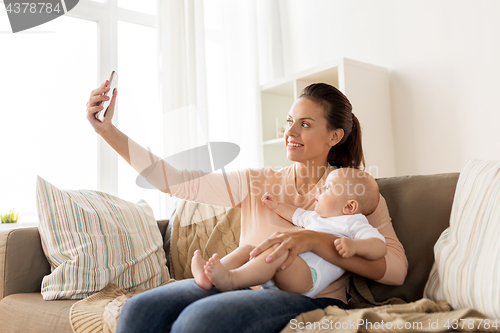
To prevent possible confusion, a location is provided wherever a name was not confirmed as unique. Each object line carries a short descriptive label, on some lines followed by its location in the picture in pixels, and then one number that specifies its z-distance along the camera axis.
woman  0.86
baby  0.97
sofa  1.20
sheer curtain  2.51
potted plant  2.01
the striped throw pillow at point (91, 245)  1.35
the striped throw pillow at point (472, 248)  0.93
